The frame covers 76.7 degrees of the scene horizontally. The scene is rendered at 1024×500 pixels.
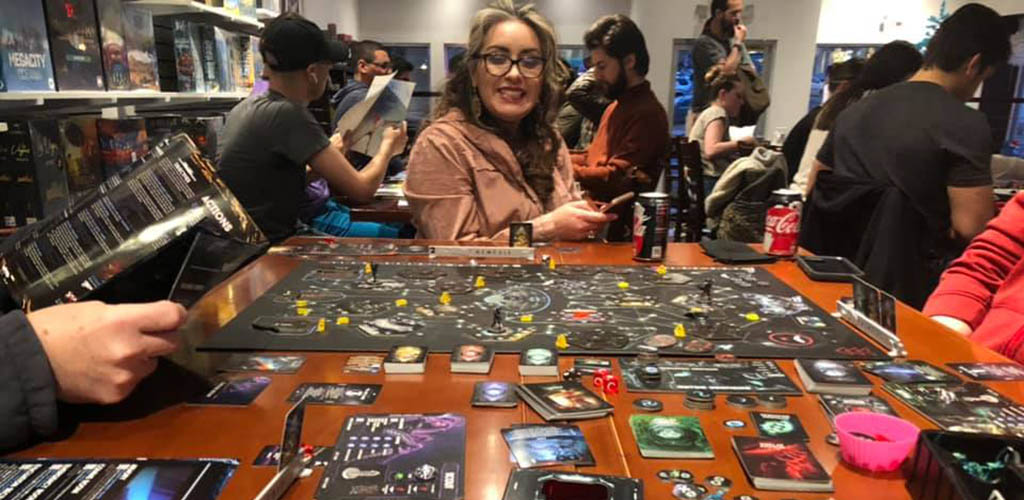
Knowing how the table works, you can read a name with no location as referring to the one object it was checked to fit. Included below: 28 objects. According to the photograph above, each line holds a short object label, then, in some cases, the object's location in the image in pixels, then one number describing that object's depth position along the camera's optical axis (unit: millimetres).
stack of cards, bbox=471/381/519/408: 879
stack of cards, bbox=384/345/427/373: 974
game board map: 1082
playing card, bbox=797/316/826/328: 1185
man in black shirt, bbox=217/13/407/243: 2334
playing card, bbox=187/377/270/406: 888
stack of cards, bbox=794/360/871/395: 925
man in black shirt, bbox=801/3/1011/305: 2039
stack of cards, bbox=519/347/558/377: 970
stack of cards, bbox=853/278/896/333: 1113
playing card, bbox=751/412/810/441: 806
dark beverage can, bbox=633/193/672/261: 1656
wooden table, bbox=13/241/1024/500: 716
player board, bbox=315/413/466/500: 689
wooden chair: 4051
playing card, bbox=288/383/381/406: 887
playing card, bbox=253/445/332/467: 739
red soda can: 1670
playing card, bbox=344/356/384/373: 987
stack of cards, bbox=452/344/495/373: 978
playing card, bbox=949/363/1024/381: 983
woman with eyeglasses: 2010
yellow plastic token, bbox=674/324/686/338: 1123
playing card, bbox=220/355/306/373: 987
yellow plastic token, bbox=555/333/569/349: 1063
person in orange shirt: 3002
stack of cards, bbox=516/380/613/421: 845
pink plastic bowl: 728
